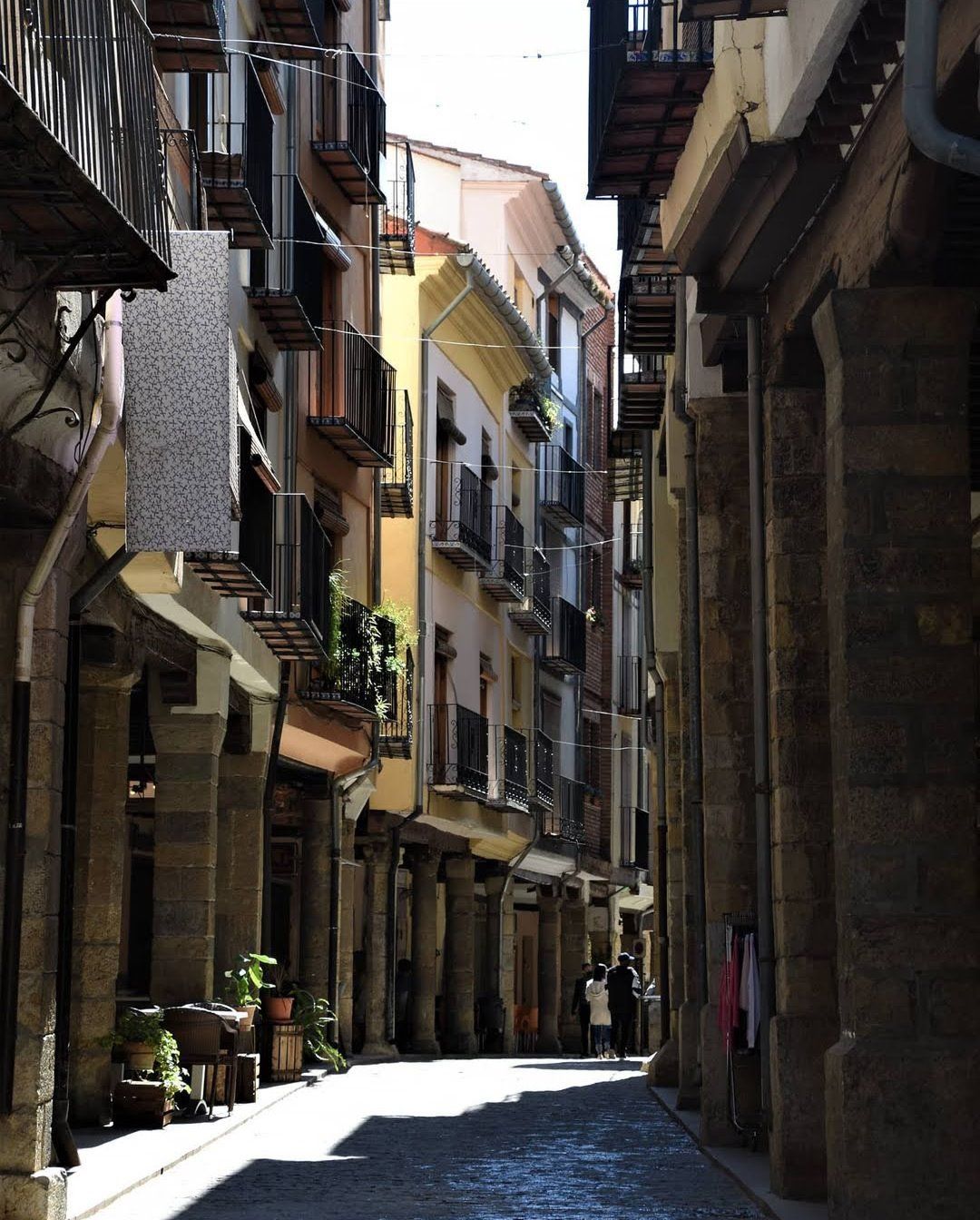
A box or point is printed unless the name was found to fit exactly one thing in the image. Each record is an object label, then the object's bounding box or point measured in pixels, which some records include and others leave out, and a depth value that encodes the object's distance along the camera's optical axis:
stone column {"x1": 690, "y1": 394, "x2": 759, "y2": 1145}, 15.30
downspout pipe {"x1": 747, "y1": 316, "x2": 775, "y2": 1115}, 12.77
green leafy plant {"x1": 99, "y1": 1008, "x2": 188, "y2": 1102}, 16.55
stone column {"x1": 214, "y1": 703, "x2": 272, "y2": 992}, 21.58
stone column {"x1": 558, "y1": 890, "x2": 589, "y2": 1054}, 45.84
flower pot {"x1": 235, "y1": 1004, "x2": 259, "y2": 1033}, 19.66
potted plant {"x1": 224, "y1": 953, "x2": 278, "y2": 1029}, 19.69
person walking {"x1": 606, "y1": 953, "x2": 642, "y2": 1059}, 34.03
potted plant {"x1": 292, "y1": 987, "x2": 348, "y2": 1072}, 22.45
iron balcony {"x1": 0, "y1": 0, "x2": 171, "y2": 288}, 8.36
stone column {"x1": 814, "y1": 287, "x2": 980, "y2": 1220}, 9.85
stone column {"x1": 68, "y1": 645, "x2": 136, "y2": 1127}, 16.59
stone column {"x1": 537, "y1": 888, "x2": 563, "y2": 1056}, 42.12
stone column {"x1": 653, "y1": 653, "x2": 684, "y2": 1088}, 21.66
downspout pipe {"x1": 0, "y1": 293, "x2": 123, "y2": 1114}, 10.45
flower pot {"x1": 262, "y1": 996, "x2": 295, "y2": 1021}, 21.45
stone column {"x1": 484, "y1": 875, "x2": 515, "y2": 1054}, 39.28
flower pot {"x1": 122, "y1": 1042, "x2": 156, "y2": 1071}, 16.58
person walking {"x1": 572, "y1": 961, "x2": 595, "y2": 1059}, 39.72
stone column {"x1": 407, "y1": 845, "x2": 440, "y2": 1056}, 32.97
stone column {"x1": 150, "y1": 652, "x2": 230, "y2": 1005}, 18.70
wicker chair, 17.20
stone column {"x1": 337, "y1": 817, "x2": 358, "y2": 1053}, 27.86
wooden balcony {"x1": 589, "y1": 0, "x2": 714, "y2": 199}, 12.16
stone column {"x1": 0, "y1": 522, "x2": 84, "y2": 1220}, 10.39
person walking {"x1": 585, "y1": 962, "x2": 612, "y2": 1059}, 35.62
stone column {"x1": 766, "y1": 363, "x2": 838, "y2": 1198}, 11.84
